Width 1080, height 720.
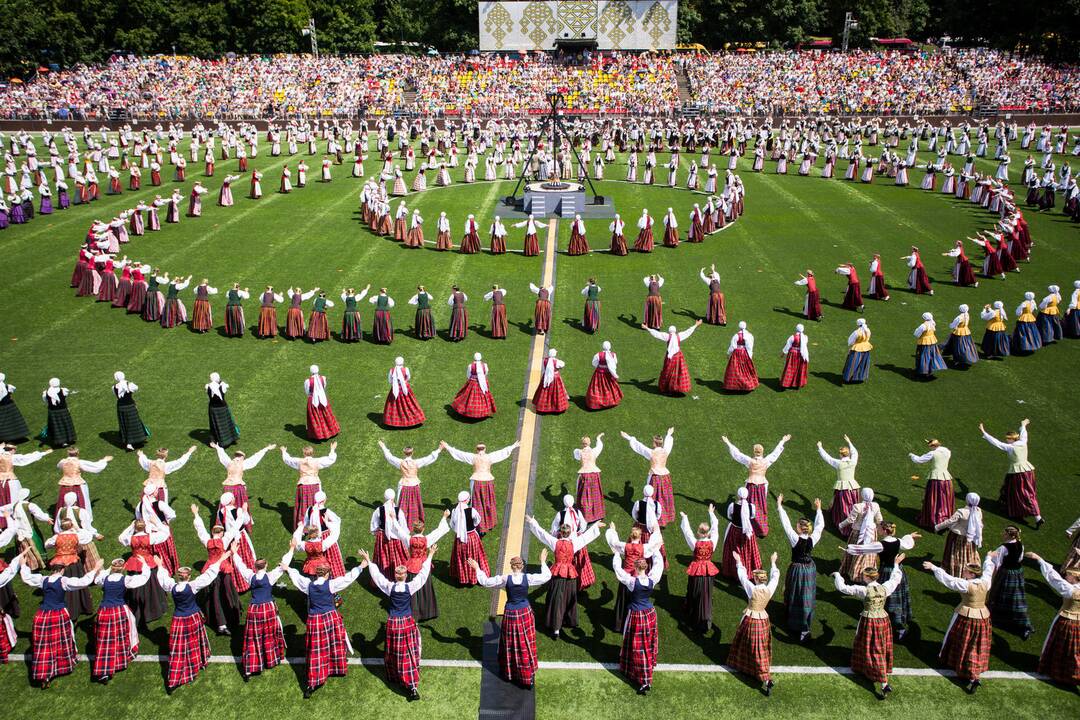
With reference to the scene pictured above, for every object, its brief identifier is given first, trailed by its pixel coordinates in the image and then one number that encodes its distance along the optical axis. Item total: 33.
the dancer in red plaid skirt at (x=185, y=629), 8.71
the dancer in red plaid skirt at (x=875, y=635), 8.73
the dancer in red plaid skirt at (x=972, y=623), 8.76
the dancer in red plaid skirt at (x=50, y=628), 8.81
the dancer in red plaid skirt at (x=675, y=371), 15.95
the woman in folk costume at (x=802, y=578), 9.55
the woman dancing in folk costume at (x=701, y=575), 9.46
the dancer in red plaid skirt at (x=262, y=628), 8.84
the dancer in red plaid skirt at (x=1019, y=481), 11.76
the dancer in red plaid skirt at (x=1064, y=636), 8.67
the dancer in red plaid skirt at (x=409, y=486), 11.05
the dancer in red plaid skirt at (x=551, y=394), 15.11
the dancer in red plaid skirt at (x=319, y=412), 13.88
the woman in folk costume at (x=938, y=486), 11.55
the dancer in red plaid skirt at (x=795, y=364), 16.19
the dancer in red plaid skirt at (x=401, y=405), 14.45
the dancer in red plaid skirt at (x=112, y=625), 8.82
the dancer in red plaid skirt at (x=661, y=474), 11.51
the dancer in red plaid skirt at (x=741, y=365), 15.88
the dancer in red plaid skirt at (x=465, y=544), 10.39
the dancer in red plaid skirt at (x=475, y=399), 15.00
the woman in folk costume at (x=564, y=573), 9.46
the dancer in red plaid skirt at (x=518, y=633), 8.80
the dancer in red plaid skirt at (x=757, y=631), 8.65
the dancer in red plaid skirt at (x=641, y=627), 8.76
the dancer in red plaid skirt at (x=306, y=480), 11.27
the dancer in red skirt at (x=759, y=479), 11.17
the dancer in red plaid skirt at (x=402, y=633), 8.66
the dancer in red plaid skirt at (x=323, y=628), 8.75
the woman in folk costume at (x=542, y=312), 18.84
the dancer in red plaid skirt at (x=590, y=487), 11.66
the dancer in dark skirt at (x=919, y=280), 22.39
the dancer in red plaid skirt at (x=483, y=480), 11.38
